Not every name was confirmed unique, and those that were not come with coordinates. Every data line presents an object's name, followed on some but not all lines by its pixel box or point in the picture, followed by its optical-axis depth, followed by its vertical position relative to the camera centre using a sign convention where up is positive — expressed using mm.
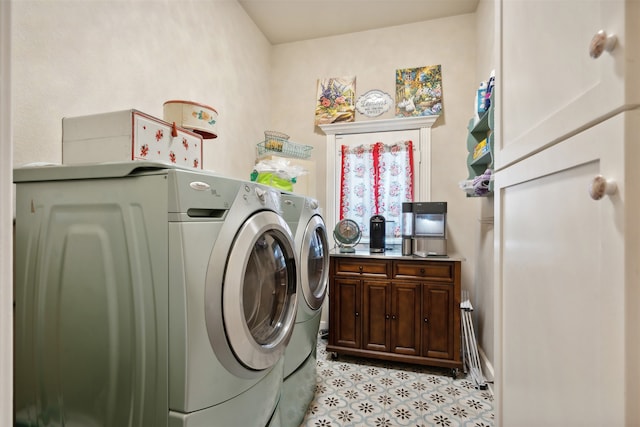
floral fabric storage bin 1083 +280
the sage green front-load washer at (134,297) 791 -230
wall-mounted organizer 1730 +375
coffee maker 2586 -155
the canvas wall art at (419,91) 2725 +1116
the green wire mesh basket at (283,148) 2613 +582
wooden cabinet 2178 -689
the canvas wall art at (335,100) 2947 +1109
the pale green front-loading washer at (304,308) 1451 -487
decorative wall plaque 2871 +1055
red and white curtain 2834 +316
